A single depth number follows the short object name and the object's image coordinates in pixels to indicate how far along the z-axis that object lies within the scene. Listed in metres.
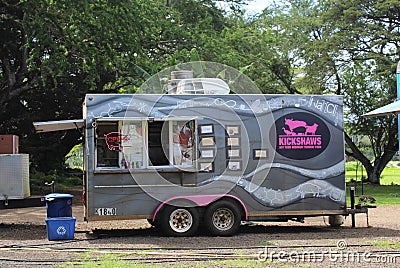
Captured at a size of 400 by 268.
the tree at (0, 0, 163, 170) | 19.00
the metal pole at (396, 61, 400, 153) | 16.98
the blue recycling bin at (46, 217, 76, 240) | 12.12
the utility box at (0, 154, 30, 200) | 13.09
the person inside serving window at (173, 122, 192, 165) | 12.57
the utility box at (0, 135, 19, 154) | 13.50
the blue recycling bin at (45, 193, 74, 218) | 12.48
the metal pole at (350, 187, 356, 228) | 14.02
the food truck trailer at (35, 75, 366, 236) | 12.40
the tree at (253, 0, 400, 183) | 31.12
